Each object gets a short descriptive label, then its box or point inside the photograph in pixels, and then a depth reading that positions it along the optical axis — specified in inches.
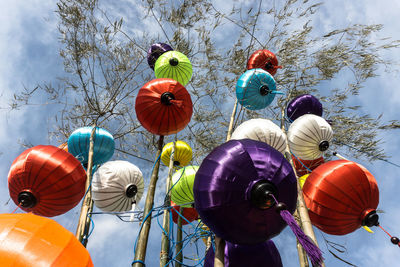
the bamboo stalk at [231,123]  110.9
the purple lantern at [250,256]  72.8
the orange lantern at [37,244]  47.8
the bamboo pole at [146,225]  80.9
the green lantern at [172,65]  156.1
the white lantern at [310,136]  133.0
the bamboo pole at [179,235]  141.3
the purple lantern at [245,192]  57.4
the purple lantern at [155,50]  178.7
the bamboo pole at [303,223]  91.4
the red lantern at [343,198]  95.4
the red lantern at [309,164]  166.4
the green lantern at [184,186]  140.5
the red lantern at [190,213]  191.2
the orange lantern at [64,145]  156.8
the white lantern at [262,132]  104.7
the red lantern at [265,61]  169.2
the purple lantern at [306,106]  162.4
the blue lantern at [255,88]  136.6
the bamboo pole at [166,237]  106.7
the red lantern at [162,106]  115.0
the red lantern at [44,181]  105.1
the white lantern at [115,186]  119.3
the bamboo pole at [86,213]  100.2
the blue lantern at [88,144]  142.3
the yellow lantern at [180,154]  184.1
